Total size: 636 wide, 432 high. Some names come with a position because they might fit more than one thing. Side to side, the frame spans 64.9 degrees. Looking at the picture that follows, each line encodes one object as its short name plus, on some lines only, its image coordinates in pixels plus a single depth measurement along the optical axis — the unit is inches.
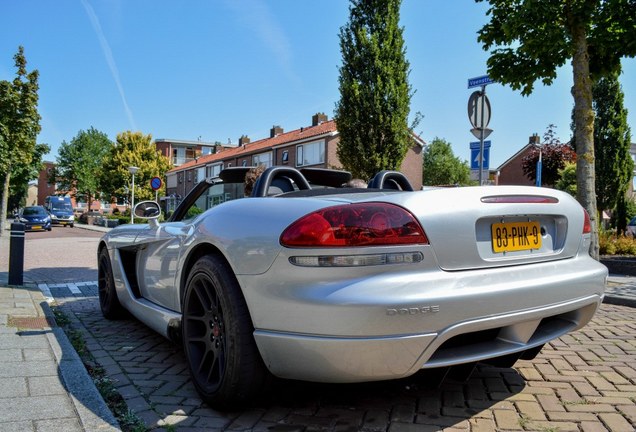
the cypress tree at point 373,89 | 575.2
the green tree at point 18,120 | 712.4
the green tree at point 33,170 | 900.6
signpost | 306.3
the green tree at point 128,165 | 2121.1
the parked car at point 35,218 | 1086.4
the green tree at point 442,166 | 2556.6
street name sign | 292.7
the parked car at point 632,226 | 1029.8
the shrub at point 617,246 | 461.1
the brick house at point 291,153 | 1448.1
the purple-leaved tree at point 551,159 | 1018.7
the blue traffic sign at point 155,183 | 791.7
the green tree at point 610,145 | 883.4
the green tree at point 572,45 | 249.8
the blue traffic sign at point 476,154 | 317.7
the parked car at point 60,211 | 1405.0
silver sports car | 80.7
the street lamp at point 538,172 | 486.3
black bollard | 260.2
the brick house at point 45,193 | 3587.6
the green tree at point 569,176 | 984.9
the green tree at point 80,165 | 2529.5
